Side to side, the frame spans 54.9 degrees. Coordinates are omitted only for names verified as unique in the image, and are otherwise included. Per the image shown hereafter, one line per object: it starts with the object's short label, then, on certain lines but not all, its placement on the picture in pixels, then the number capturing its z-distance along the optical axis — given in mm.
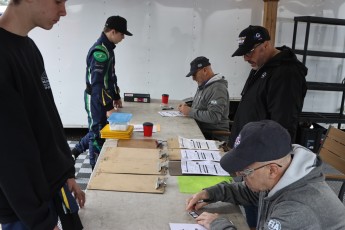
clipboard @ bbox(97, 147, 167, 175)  1616
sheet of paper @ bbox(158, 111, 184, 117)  2837
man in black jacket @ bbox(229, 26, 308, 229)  1733
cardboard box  3352
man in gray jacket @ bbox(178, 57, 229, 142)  2678
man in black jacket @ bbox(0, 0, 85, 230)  906
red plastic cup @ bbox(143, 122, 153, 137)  2166
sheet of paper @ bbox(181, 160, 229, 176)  1634
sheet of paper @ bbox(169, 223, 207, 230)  1173
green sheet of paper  1472
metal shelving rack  3875
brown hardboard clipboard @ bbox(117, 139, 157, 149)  1971
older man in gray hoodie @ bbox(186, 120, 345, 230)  955
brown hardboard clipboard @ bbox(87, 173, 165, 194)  1434
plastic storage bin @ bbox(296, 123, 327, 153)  3834
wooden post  3883
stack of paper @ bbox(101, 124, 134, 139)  2075
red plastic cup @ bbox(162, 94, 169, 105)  3299
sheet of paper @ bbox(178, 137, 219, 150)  2004
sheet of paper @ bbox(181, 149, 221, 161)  1820
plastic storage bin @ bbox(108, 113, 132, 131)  2098
